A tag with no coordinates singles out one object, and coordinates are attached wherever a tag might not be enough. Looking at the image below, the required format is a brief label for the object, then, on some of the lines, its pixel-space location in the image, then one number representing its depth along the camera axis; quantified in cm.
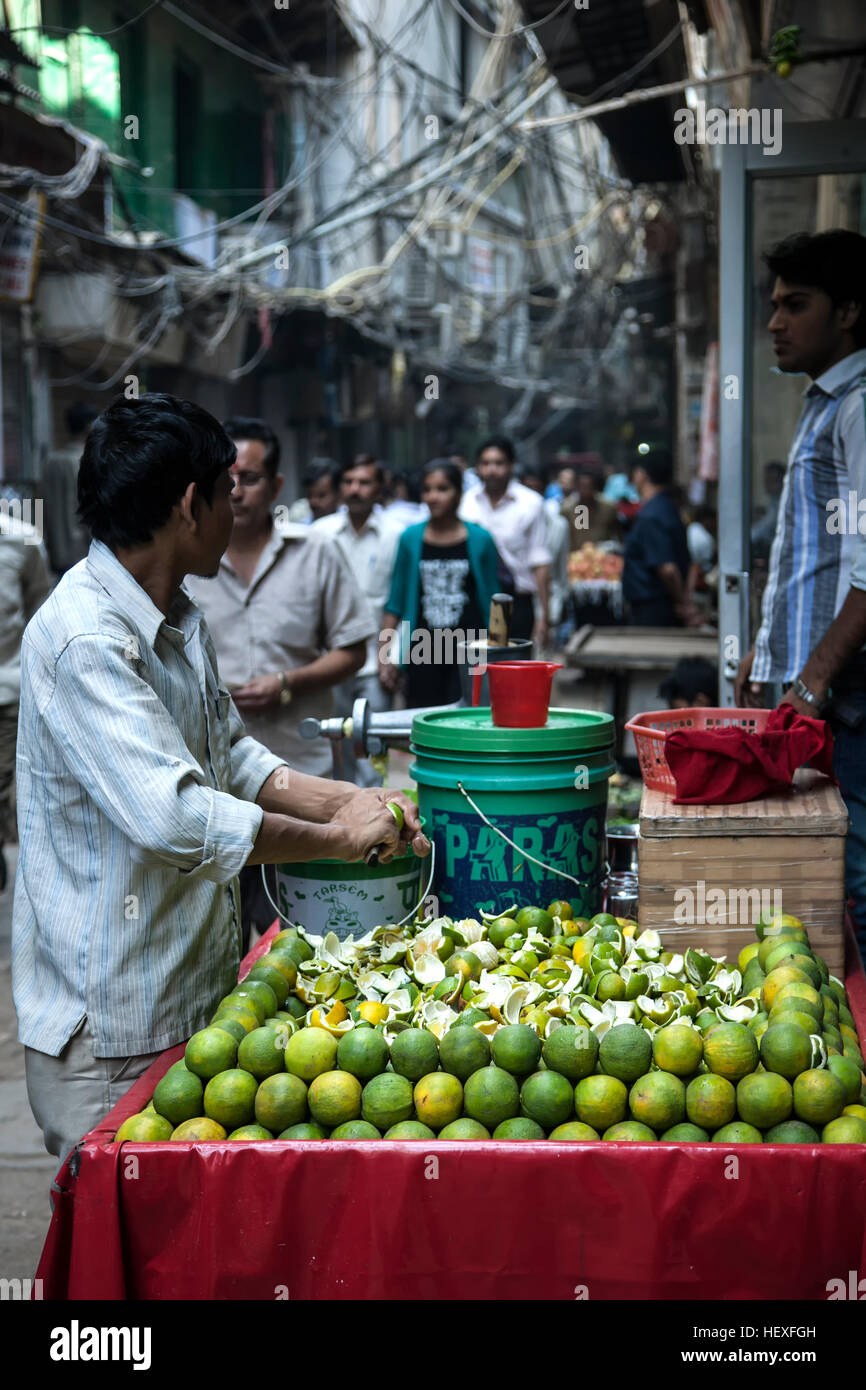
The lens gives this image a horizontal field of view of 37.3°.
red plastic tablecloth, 180
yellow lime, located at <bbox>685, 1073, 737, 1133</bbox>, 192
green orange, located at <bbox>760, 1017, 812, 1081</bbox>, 194
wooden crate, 248
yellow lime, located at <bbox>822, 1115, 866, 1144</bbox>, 184
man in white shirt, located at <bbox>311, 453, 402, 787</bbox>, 779
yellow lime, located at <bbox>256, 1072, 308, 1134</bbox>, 196
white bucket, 267
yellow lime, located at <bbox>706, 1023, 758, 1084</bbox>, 197
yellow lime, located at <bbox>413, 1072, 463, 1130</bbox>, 195
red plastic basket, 274
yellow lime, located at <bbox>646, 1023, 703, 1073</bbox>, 198
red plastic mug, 275
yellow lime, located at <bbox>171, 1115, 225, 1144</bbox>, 192
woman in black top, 639
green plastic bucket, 269
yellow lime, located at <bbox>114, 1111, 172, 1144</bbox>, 192
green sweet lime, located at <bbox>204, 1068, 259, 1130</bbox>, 197
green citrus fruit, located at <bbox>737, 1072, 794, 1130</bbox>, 190
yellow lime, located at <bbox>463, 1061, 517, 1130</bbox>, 195
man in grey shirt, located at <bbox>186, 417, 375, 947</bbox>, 428
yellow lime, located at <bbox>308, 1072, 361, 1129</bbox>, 195
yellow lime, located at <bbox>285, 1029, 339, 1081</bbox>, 203
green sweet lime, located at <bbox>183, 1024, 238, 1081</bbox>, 201
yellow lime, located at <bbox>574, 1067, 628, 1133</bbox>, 193
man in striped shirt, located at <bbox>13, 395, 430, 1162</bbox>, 202
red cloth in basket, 258
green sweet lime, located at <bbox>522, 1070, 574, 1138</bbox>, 194
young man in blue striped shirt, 317
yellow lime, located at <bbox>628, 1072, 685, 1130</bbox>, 192
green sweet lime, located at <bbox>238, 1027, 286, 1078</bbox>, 203
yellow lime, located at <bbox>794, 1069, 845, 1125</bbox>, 189
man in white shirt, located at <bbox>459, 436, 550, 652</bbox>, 879
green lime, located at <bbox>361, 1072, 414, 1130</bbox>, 195
